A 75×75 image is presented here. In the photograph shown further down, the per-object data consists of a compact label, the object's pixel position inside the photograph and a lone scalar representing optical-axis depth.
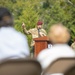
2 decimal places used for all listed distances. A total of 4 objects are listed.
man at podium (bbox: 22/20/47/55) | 17.44
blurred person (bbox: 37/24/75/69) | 5.94
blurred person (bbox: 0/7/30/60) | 5.84
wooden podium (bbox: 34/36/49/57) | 17.01
